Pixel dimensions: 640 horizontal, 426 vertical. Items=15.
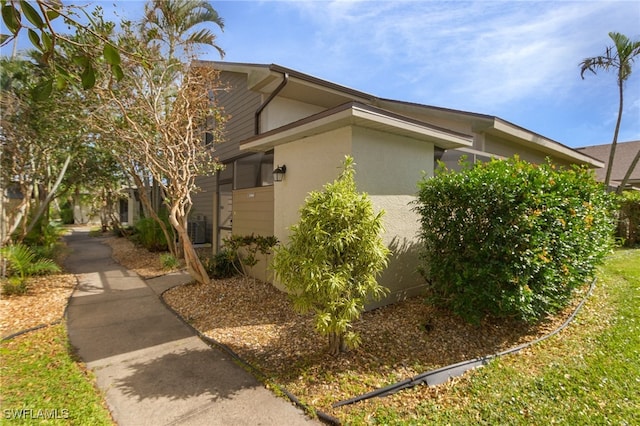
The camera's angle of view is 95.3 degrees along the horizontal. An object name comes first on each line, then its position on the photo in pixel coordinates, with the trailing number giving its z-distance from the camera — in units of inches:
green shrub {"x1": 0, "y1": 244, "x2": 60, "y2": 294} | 228.4
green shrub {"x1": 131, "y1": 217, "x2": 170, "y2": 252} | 418.3
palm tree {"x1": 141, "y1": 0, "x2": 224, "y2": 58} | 267.0
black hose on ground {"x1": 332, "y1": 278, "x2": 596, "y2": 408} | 116.6
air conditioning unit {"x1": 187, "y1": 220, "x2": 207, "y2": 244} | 466.0
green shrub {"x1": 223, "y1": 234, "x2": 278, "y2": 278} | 240.9
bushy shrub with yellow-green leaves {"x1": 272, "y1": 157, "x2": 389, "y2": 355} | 128.0
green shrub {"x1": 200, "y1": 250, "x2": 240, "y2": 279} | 281.9
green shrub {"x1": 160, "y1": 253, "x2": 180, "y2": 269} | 336.2
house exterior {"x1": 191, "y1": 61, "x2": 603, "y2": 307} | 193.8
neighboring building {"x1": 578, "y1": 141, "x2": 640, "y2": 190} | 640.4
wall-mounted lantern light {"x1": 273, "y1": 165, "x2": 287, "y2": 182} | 236.8
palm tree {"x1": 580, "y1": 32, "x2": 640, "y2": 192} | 432.5
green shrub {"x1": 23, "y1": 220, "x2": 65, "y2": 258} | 338.6
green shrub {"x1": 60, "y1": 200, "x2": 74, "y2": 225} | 992.4
